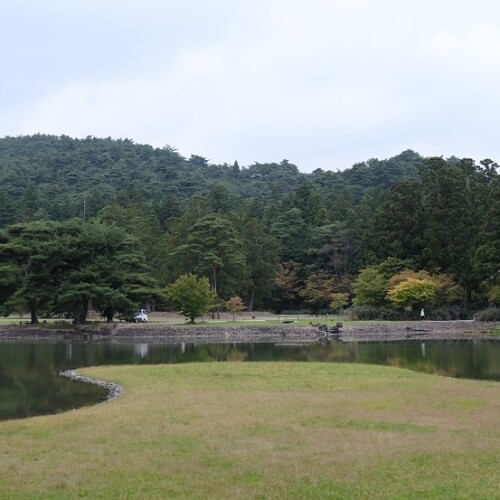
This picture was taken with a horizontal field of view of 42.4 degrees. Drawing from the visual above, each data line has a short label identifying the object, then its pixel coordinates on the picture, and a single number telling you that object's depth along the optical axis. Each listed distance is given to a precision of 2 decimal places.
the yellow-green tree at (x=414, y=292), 60.44
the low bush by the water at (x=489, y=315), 56.25
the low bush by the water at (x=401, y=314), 62.12
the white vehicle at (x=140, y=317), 63.75
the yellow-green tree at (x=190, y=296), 58.59
